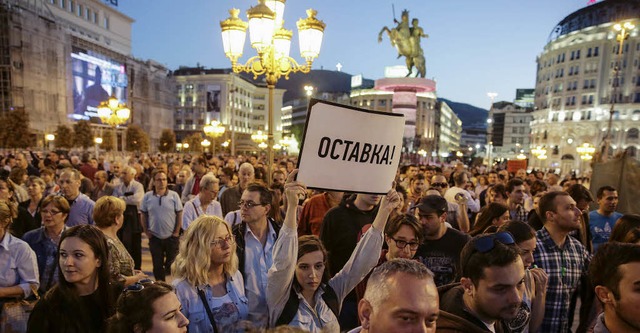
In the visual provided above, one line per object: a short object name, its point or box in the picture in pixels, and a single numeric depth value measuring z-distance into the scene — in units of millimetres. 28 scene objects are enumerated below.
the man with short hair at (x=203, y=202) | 6039
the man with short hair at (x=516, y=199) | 6863
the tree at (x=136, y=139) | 52969
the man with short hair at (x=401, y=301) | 1737
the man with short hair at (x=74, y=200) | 5379
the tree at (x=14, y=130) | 34156
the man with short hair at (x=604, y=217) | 5699
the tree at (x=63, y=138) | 40472
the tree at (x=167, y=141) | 61812
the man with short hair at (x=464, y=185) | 8242
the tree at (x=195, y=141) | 66906
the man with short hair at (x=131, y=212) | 7055
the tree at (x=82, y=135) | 42938
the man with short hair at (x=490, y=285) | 2295
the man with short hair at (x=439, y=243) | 3719
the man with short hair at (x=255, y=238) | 3242
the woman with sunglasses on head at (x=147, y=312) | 2113
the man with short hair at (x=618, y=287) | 2240
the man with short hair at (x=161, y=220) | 6570
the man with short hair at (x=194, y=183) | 8617
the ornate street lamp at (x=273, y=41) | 6809
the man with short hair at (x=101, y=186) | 8117
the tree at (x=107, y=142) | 51281
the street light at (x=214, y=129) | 21008
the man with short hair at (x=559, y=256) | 3645
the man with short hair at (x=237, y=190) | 6992
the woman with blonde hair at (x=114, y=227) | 3603
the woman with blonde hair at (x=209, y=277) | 2719
